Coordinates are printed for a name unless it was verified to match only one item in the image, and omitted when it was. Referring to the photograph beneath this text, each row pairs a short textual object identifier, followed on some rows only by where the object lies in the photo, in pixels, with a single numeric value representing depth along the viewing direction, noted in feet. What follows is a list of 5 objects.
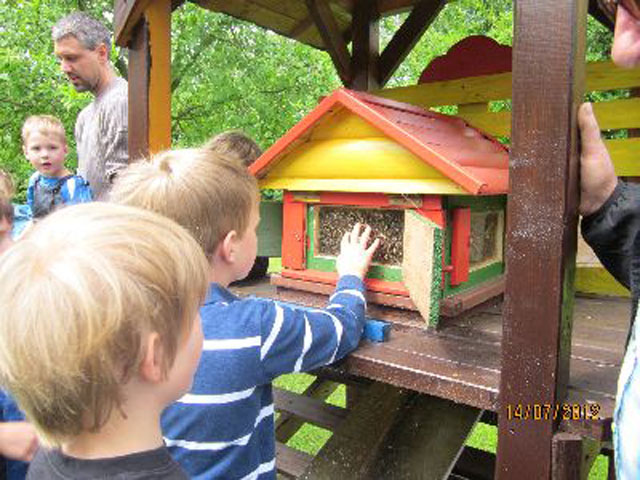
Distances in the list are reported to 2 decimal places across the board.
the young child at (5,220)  7.04
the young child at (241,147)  7.98
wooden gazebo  3.90
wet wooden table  4.23
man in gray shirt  9.81
